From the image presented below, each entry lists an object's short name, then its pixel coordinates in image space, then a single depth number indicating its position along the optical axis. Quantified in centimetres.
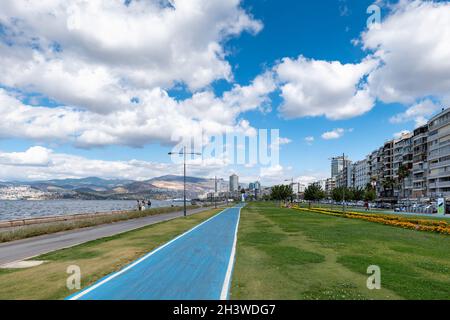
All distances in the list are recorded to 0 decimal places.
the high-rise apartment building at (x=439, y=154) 6831
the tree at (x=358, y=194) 10300
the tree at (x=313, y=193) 7669
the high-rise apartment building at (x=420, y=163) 8044
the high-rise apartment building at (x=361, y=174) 15062
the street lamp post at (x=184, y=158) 4169
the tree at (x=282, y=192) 9706
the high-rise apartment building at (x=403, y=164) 8969
